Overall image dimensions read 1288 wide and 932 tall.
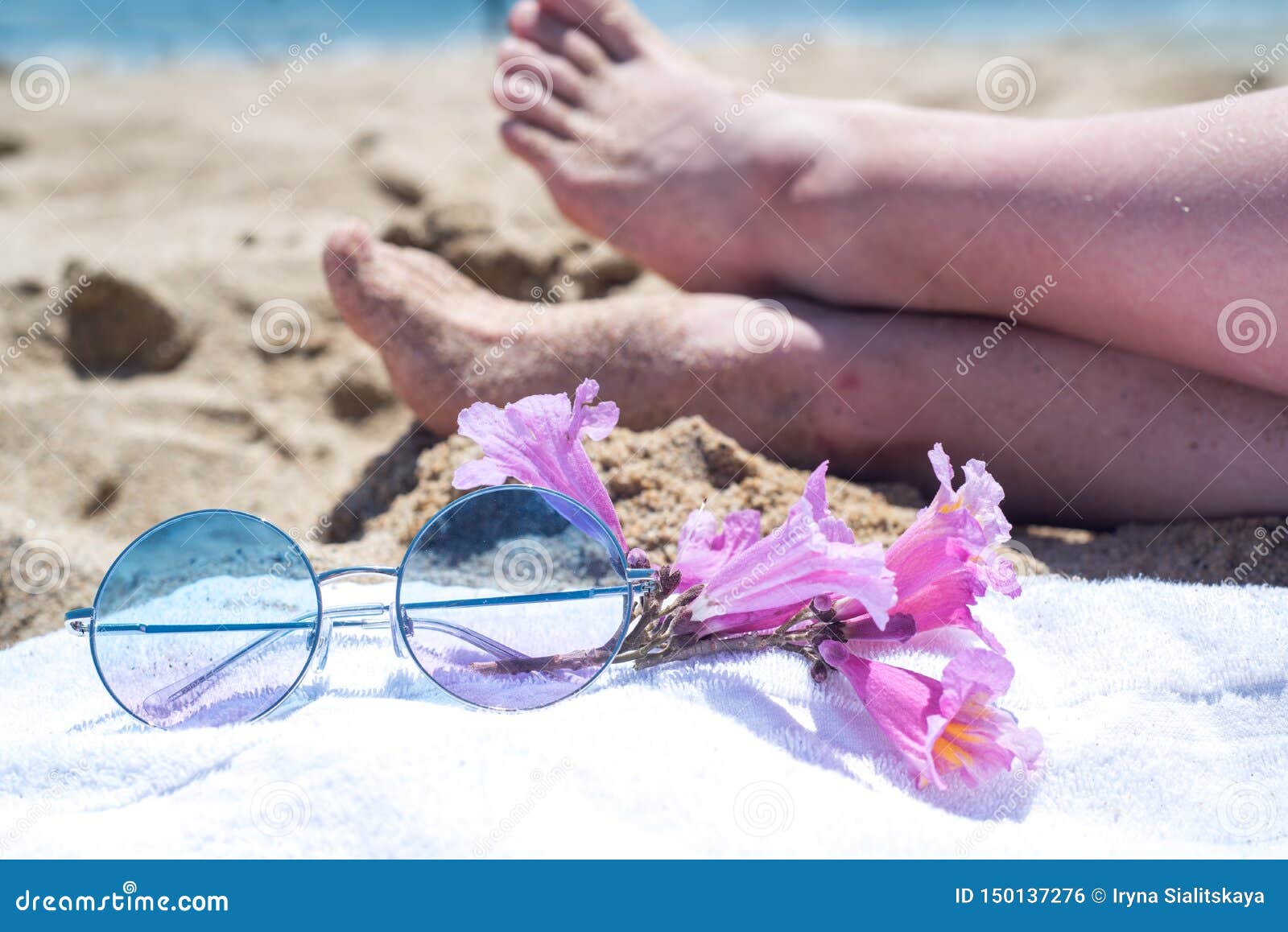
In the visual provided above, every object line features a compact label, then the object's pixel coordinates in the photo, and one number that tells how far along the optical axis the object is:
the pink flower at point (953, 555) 0.82
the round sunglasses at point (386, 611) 0.83
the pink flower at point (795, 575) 0.80
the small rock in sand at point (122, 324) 1.15
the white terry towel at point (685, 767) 0.79
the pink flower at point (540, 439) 0.84
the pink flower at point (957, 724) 0.81
